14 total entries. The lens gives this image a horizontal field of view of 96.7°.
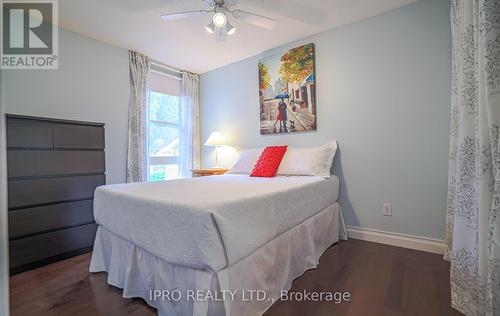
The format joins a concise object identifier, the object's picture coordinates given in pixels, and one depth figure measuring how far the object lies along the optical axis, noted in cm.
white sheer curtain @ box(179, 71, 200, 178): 371
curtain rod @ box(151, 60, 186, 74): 332
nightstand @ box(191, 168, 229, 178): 311
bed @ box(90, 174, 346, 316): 104
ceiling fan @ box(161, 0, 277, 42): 176
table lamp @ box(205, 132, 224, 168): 335
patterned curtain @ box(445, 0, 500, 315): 86
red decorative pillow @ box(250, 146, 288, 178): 245
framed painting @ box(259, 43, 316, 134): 267
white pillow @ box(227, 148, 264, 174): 275
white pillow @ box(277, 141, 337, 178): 232
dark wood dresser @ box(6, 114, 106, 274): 177
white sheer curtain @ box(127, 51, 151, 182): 298
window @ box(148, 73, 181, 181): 337
